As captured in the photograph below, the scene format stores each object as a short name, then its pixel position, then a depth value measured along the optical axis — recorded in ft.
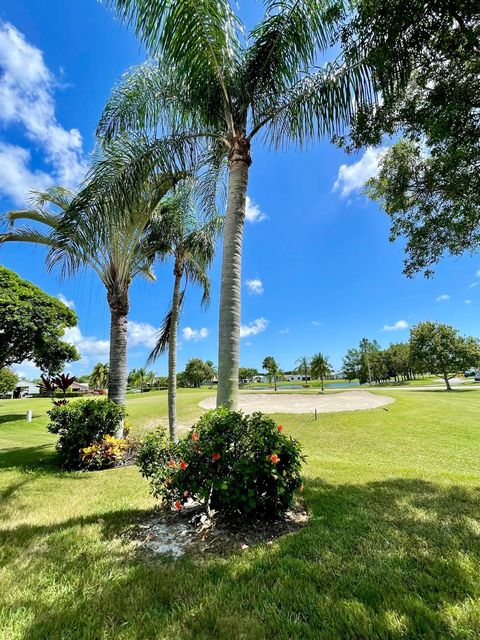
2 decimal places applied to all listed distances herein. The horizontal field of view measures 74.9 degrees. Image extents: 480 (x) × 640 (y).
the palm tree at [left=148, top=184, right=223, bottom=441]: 32.78
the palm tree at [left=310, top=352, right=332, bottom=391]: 171.32
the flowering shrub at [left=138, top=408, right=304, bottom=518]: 11.76
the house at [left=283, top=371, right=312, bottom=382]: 455.63
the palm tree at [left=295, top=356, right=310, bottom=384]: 217.64
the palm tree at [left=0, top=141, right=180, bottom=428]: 16.56
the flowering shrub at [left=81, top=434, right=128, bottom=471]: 25.36
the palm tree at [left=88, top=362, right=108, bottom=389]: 208.03
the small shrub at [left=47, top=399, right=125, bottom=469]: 25.86
